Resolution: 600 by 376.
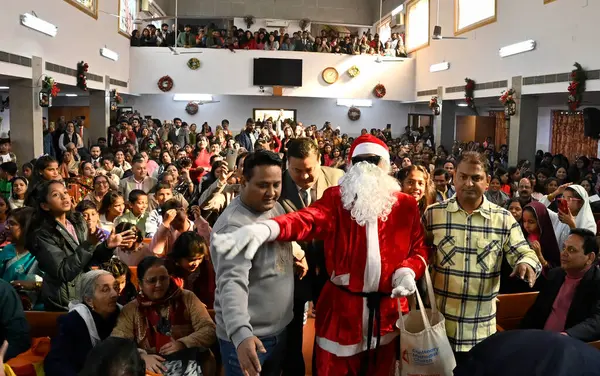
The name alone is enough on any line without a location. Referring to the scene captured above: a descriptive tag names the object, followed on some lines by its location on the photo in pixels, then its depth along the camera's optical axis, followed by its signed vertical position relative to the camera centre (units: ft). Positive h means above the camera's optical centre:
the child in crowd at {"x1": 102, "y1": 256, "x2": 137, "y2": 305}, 10.68 -2.94
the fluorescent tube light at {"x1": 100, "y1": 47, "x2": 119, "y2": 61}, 47.55 +6.14
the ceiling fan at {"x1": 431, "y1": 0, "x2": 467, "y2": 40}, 44.59 +7.97
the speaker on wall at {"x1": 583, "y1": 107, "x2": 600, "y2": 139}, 29.76 +0.85
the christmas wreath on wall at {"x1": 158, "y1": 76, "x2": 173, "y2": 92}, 58.65 +4.45
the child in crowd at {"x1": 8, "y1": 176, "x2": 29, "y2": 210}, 21.06 -2.51
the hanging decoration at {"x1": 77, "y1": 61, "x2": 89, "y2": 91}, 41.83 +3.64
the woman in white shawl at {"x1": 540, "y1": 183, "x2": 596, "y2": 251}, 15.76 -2.22
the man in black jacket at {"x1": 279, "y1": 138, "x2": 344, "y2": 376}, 9.14 -1.27
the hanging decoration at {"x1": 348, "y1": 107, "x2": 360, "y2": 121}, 68.98 +2.37
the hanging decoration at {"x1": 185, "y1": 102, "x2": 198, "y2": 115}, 66.64 +2.26
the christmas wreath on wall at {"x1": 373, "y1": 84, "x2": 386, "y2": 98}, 60.70 +4.48
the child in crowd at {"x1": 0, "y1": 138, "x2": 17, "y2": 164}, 31.24 -1.69
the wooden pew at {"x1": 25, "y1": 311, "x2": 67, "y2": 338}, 10.37 -3.60
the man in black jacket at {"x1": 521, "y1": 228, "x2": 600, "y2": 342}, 10.62 -3.01
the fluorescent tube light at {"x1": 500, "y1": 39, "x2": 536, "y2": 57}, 36.17 +5.80
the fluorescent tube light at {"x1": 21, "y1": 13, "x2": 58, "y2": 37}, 32.63 +5.89
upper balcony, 58.54 +5.77
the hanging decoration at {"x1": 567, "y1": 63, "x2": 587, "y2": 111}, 30.96 +2.86
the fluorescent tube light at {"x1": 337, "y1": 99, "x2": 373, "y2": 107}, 68.80 +3.53
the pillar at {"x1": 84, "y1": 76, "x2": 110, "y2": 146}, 49.03 +1.10
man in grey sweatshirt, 7.17 -1.88
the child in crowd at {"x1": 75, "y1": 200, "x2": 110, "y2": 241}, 14.78 -2.28
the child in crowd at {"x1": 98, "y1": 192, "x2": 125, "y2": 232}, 17.01 -2.48
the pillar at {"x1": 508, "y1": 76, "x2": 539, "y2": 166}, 38.34 +0.69
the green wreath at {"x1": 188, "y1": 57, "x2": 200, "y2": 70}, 58.80 +6.59
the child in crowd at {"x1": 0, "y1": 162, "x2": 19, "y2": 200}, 24.13 -2.32
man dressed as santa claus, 7.93 -1.84
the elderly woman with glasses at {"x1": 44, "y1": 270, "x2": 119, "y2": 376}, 8.93 -3.20
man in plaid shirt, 8.78 -1.82
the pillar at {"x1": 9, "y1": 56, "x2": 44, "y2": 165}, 34.74 +0.61
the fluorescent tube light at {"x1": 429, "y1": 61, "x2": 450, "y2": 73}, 50.62 +6.12
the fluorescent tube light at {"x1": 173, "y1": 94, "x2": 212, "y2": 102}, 66.23 +3.49
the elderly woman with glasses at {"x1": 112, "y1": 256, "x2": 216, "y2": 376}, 9.20 -3.24
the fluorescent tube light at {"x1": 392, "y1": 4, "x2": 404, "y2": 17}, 62.69 +13.70
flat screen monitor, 59.06 +6.04
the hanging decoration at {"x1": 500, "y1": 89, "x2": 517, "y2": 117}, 38.45 +2.27
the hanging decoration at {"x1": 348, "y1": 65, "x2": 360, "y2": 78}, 60.18 +6.37
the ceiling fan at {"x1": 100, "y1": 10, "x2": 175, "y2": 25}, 43.94 +9.11
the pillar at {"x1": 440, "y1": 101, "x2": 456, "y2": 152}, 53.01 +0.94
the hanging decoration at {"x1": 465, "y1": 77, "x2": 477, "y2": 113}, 45.50 +3.57
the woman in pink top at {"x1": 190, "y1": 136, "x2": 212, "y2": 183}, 27.37 -1.91
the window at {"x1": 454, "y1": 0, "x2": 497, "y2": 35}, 42.60 +9.59
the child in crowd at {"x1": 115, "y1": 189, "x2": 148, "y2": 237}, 17.19 -2.56
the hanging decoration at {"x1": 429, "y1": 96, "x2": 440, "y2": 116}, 52.80 +2.66
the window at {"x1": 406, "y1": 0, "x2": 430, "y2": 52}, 56.29 +11.15
